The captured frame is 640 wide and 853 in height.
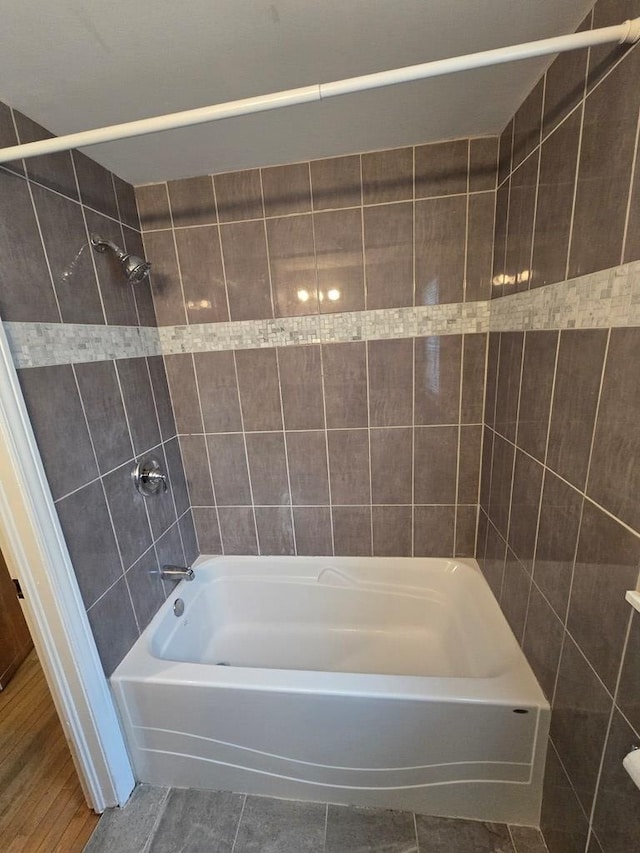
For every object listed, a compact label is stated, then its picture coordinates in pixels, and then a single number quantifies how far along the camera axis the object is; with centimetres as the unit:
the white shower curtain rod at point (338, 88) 64
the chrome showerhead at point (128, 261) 124
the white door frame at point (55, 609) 95
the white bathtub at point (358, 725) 108
